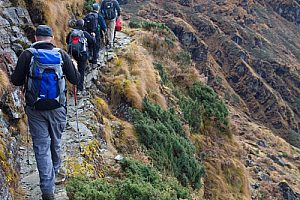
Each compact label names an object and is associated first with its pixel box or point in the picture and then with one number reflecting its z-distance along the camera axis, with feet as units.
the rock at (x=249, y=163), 100.57
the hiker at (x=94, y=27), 33.27
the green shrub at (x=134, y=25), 65.10
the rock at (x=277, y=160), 142.10
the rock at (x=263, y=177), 98.12
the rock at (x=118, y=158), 24.22
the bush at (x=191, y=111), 43.80
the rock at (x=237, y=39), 397.72
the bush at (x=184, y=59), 53.72
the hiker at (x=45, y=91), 15.34
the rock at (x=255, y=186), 78.95
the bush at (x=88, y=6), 43.37
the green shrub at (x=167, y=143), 30.58
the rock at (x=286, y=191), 100.88
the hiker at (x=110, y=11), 38.99
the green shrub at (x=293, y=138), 294.66
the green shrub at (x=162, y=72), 44.88
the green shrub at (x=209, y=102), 48.85
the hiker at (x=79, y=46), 27.68
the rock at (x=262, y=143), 155.53
